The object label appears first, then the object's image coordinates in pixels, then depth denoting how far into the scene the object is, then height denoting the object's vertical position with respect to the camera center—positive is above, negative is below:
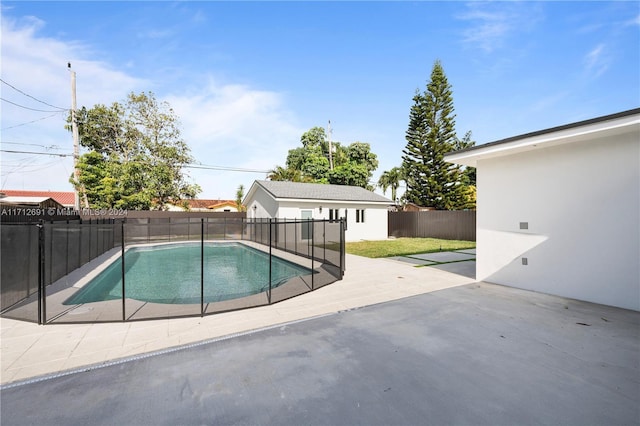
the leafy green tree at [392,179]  35.22 +4.39
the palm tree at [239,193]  29.77 +2.12
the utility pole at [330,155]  29.45 +6.30
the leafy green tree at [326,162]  27.75 +5.57
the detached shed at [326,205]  15.44 +0.51
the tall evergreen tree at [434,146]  25.16 +6.25
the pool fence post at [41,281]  4.13 -1.05
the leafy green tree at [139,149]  18.61 +5.16
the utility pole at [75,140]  17.38 +4.54
